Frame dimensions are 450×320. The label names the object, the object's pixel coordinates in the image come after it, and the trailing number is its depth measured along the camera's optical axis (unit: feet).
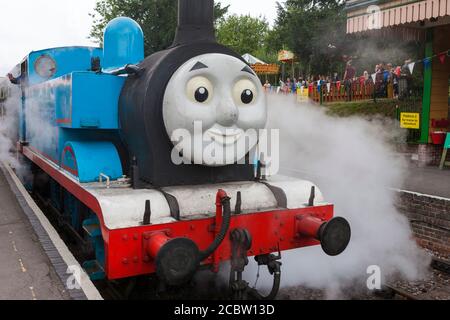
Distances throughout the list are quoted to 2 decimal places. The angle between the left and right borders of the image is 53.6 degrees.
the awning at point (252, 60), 59.21
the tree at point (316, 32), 63.62
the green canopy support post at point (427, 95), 32.32
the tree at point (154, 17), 61.67
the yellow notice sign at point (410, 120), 33.22
